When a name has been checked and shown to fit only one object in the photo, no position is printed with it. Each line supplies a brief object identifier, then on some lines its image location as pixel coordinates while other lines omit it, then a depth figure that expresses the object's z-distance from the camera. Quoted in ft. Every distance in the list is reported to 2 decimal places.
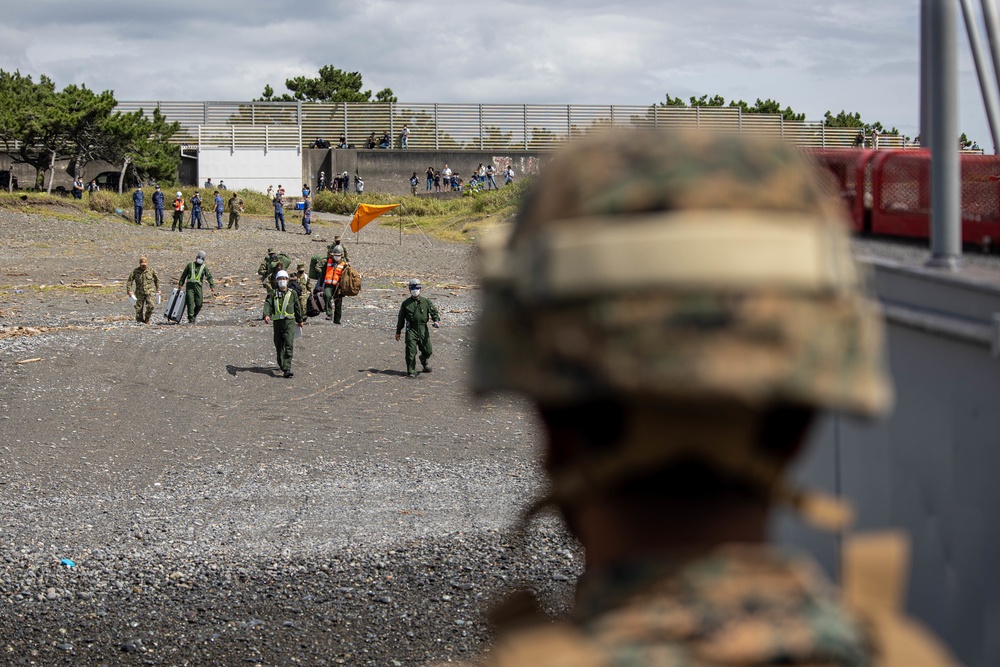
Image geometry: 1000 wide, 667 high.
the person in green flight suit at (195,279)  76.02
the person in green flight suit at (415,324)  59.62
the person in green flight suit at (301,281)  67.56
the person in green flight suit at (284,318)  58.95
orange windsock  114.73
